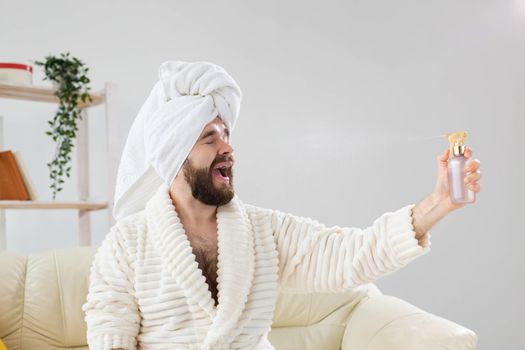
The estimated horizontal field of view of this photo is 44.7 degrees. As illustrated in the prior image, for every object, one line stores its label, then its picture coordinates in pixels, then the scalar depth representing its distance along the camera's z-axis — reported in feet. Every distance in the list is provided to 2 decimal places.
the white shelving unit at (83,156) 9.00
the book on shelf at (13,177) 8.87
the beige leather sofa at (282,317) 6.87
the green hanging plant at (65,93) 9.19
